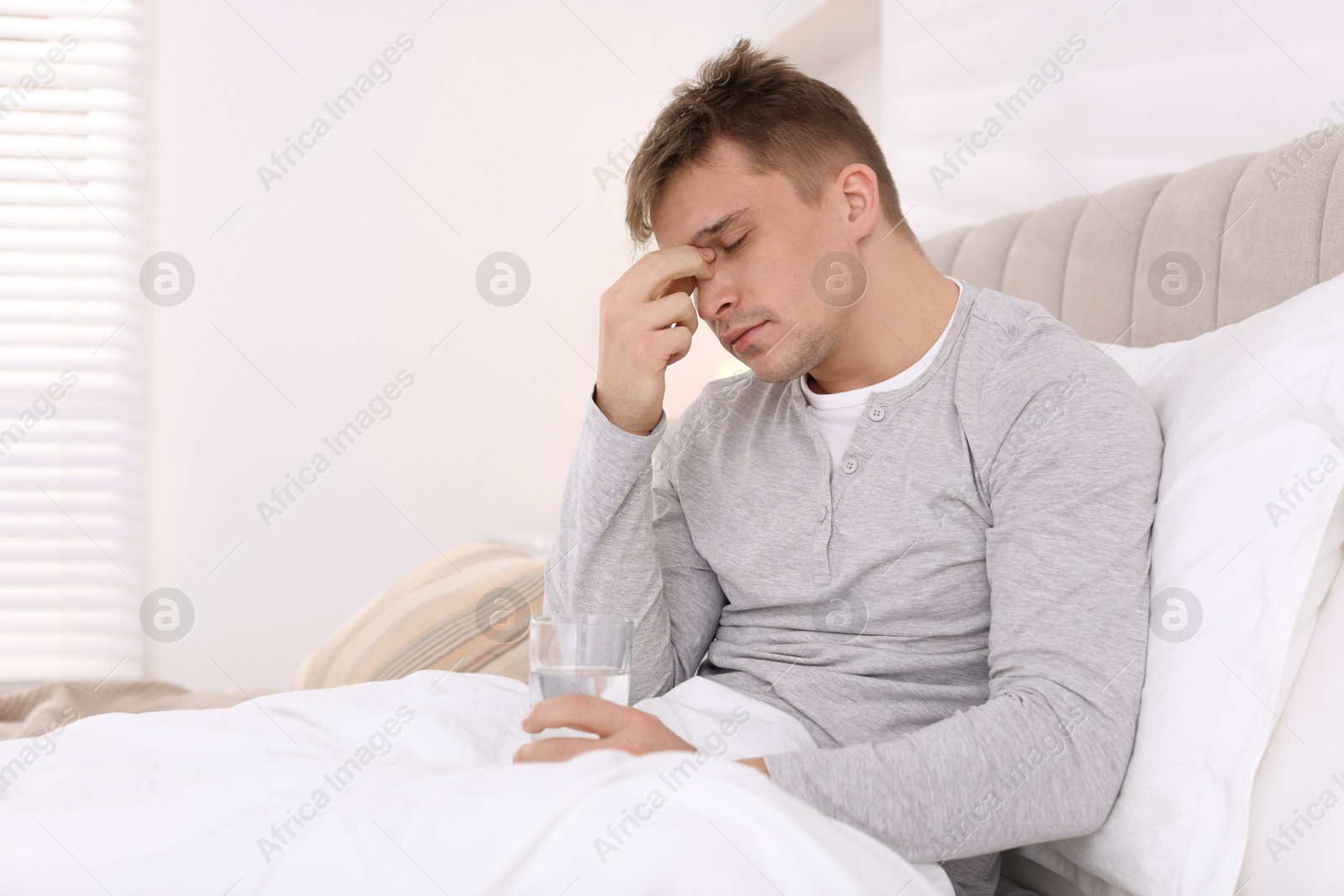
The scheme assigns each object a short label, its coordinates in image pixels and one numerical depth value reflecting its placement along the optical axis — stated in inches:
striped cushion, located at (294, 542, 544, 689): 59.9
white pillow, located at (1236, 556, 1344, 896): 27.4
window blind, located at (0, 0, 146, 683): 107.0
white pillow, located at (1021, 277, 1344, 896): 29.7
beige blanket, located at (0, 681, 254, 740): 53.8
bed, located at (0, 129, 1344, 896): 24.2
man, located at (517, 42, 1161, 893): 30.8
